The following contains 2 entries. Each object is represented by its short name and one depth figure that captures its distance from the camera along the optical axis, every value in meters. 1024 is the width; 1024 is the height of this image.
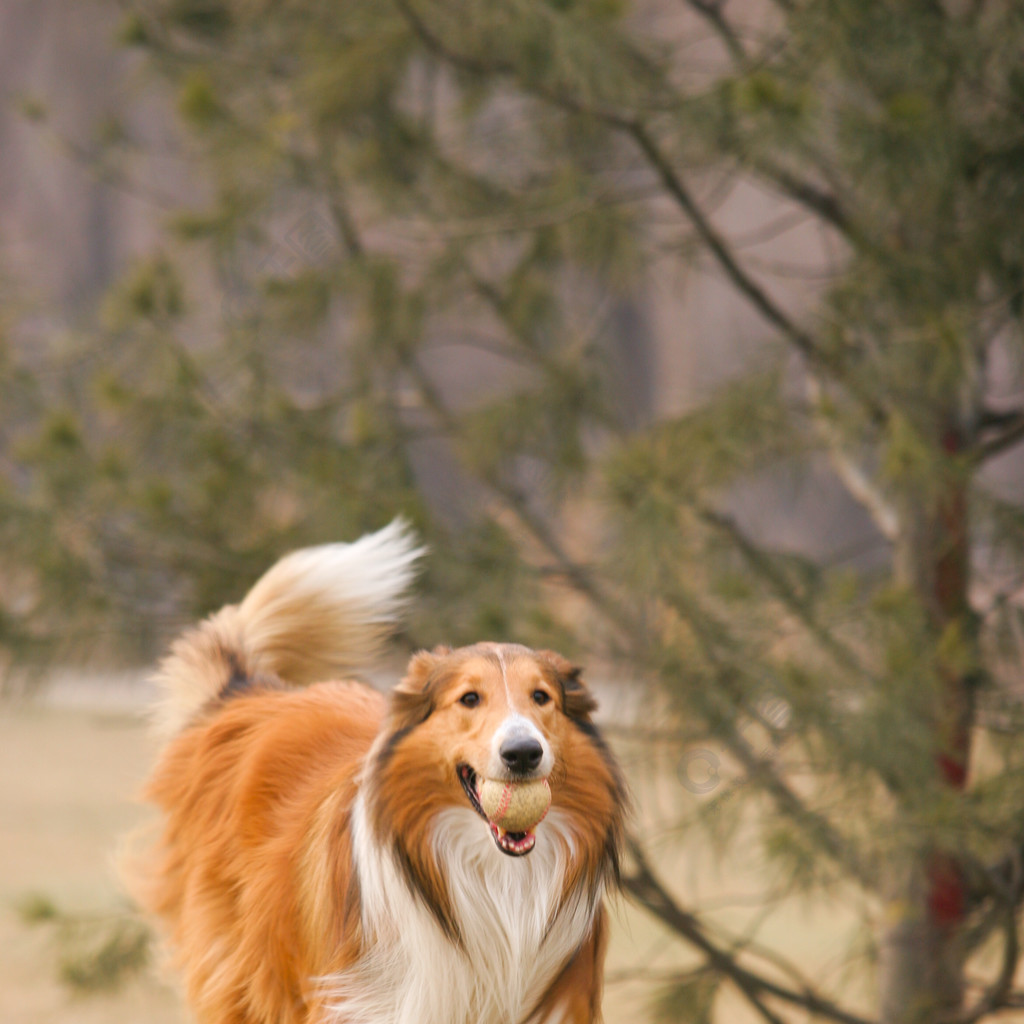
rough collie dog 11.25
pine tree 12.27
